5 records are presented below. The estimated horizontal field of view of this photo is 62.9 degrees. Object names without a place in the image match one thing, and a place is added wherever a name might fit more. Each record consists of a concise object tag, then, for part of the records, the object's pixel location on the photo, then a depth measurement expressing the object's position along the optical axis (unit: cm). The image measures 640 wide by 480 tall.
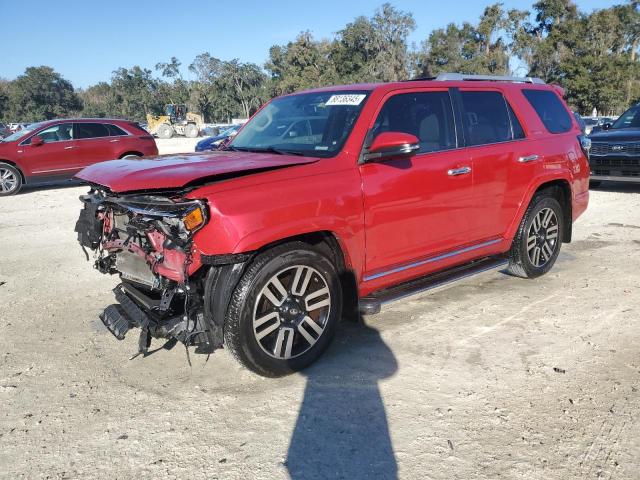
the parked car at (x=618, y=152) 1036
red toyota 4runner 322
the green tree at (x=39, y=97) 8406
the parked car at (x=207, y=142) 1656
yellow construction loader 4828
